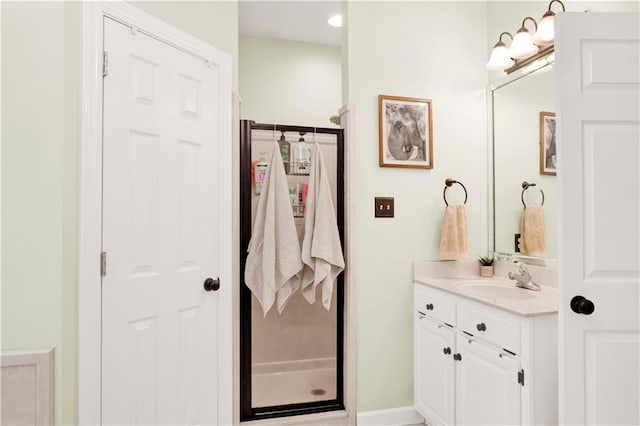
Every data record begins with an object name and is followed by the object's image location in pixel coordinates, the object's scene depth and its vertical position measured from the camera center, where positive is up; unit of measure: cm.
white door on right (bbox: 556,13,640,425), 144 -1
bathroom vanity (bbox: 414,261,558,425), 156 -60
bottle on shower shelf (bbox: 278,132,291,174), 225 +37
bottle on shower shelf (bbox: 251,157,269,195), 221 +23
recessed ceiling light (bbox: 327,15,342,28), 304 +153
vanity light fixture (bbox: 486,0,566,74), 206 +94
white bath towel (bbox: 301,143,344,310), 215 -14
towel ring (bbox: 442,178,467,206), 247 +19
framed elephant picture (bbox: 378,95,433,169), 237 +51
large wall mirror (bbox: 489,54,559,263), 216 +36
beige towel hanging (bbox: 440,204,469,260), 239 -12
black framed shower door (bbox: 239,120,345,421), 214 -50
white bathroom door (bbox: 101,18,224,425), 158 -7
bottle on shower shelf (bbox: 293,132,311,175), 228 +34
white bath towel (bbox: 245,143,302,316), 208 -14
